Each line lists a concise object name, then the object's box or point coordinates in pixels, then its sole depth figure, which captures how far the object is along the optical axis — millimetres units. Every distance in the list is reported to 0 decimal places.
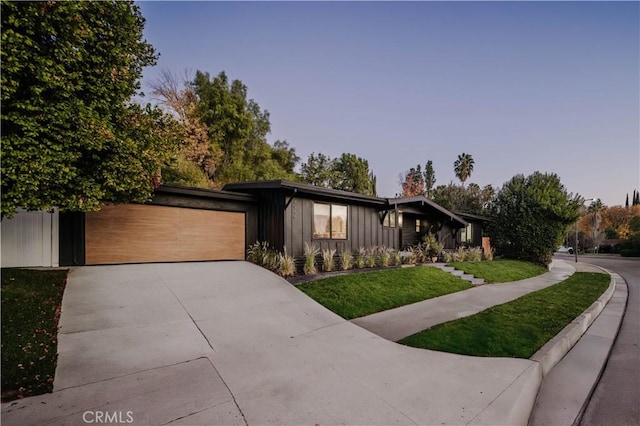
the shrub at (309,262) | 8570
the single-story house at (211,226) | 7139
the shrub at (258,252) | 9338
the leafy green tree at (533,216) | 15906
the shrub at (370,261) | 10039
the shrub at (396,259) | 11086
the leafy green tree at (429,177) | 44375
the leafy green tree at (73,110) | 3986
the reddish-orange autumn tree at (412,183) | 38125
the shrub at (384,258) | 10641
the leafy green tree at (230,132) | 18250
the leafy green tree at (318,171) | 28625
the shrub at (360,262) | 9734
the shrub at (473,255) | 14383
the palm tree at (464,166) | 42562
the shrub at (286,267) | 8102
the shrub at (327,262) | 9172
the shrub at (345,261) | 9359
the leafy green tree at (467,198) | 24656
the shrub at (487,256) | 15891
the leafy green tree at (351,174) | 30000
